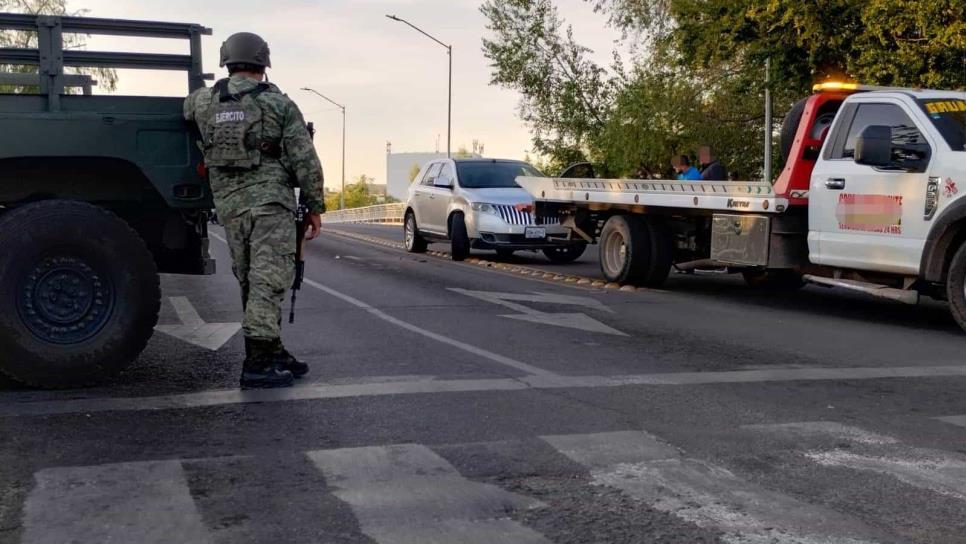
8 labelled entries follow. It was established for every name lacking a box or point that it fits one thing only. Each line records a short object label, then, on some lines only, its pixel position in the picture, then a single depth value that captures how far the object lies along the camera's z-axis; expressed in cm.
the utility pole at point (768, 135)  2690
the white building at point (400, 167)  16349
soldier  604
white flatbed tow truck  907
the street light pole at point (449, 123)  4278
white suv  1633
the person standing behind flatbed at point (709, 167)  1478
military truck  590
